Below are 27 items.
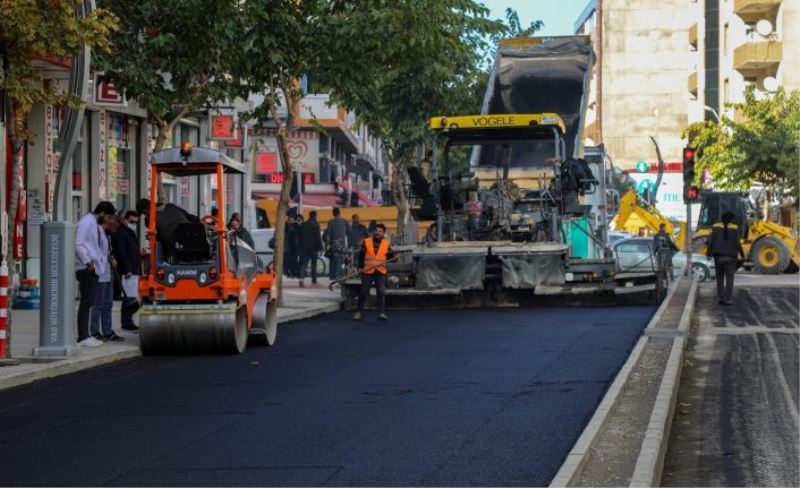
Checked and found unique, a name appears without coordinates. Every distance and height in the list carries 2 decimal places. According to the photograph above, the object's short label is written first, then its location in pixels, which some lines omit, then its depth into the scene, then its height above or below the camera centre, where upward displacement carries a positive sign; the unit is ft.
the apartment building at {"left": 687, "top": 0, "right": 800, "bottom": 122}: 222.07 +29.53
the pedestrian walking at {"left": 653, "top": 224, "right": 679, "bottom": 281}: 114.31 -0.31
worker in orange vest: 75.31 -1.27
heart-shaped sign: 140.87 +8.05
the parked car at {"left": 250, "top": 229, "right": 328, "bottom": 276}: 139.44 -0.42
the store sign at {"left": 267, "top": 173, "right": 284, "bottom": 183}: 166.97 +6.51
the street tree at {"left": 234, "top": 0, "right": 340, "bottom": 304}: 80.89 +10.15
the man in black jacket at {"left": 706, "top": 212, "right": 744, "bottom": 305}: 89.35 -0.87
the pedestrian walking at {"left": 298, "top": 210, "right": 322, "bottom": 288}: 119.03 -0.19
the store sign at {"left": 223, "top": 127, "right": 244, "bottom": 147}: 125.59 +8.01
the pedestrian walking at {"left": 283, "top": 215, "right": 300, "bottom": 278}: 123.13 -1.27
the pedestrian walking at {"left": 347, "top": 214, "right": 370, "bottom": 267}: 117.05 +0.29
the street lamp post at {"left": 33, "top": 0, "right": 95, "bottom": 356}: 50.83 -1.44
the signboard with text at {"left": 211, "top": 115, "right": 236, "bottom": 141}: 112.68 +8.10
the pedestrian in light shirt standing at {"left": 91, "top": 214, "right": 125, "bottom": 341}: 57.47 -2.15
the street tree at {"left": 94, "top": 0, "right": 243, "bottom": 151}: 72.38 +9.15
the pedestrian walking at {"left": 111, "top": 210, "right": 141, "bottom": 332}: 61.57 -0.98
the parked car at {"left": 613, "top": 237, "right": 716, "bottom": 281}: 124.97 -1.17
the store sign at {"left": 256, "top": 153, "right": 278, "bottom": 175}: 165.99 +7.96
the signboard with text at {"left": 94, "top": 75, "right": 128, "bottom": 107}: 75.34 +7.01
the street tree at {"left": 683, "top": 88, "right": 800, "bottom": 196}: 176.45 +10.79
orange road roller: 54.03 -1.60
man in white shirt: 56.34 -1.07
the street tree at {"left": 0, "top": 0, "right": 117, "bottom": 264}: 47.98 +6.39
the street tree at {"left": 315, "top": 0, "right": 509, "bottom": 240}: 83.41 +10.94
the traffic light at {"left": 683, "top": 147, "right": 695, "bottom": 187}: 108.78 +5.13
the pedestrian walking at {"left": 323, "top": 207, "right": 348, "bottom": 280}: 116.37 -0.34
